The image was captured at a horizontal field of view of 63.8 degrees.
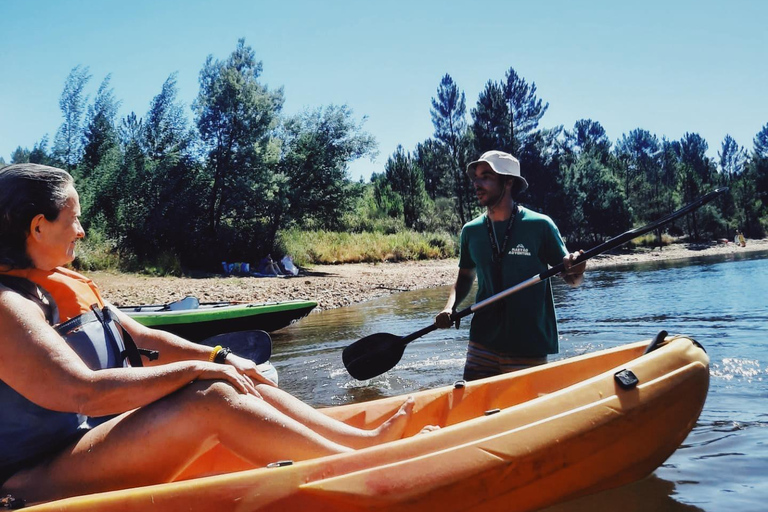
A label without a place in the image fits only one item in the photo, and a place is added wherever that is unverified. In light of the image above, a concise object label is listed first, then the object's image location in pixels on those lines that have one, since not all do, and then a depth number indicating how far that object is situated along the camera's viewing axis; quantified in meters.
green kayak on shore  7.94
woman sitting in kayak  1.85
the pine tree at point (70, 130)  20.70
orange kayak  2.04
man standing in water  3.40
